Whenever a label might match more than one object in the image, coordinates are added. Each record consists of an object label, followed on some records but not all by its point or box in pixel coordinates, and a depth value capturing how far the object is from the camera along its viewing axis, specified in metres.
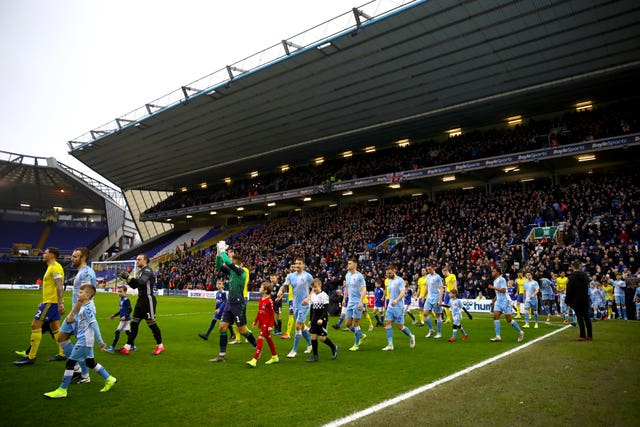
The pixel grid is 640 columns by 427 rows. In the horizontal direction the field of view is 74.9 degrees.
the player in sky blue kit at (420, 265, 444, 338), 13.40
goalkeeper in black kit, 9.52
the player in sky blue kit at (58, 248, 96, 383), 6.78
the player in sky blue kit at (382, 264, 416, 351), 10.59
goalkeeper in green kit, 8.84
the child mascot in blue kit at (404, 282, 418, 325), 19.75
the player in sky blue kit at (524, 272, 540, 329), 16.09
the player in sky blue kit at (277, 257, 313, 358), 9.85
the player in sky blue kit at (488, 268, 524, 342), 12.12
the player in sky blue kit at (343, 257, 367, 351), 10.57
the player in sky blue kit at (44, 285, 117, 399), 5.96
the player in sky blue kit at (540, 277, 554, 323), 18.14
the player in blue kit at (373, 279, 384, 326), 17.89
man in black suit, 11.49
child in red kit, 8.67
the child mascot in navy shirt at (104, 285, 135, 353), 10.41
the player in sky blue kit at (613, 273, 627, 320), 19.02
